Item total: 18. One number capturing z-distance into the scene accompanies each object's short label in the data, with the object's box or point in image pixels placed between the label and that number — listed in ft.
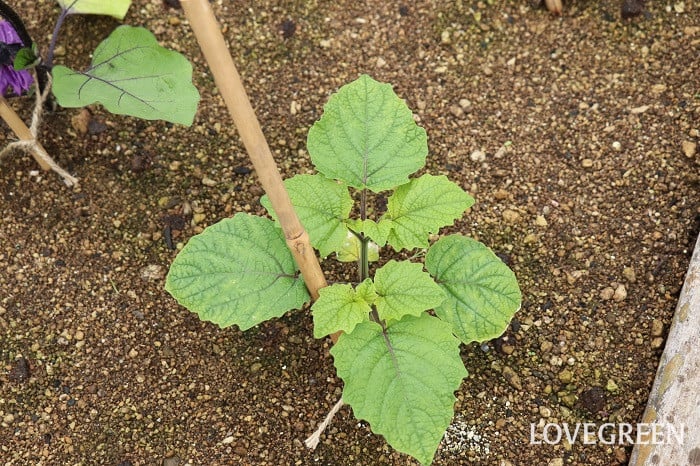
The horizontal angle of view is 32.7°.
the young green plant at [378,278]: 1.90
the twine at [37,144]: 2.22
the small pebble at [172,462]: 2.13
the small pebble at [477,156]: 2.40
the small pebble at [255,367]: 2.20
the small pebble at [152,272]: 2.28
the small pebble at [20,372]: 2.19
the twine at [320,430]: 2.06
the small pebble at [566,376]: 2.18
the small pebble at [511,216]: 2.33
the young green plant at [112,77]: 2.07
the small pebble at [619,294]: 2.24
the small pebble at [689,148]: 2.35
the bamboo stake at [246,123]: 1.58
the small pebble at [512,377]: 2.18
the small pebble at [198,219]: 2.33
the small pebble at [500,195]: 2.35
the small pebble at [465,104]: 2.45
